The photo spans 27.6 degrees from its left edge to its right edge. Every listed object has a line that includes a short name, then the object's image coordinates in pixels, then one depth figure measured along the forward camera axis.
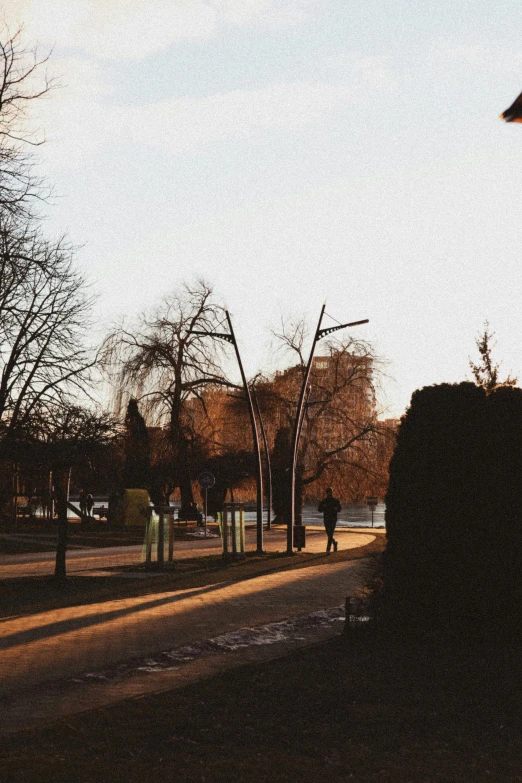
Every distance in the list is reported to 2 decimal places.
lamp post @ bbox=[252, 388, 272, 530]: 47.53
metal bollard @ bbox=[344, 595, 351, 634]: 11.37
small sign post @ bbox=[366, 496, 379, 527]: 47.64
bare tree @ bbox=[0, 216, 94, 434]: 18.71
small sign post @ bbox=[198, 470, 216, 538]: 35.64
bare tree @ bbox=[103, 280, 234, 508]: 47.16
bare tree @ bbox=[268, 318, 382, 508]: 47.56
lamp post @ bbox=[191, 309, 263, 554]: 28.21
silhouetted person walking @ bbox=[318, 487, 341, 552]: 29.12
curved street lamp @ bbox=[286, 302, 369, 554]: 28.56
